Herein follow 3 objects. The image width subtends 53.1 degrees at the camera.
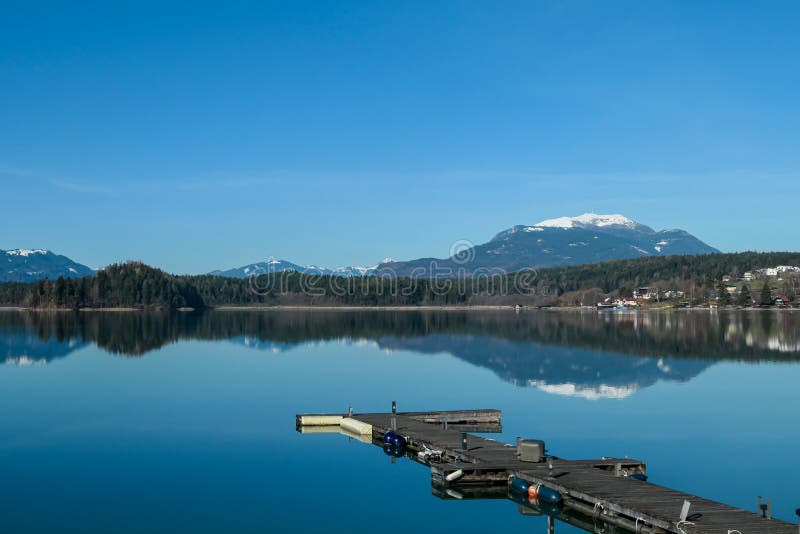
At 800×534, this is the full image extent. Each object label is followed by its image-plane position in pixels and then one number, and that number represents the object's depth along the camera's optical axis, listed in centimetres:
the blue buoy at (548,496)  2320
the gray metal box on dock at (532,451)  2662
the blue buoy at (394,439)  3195
